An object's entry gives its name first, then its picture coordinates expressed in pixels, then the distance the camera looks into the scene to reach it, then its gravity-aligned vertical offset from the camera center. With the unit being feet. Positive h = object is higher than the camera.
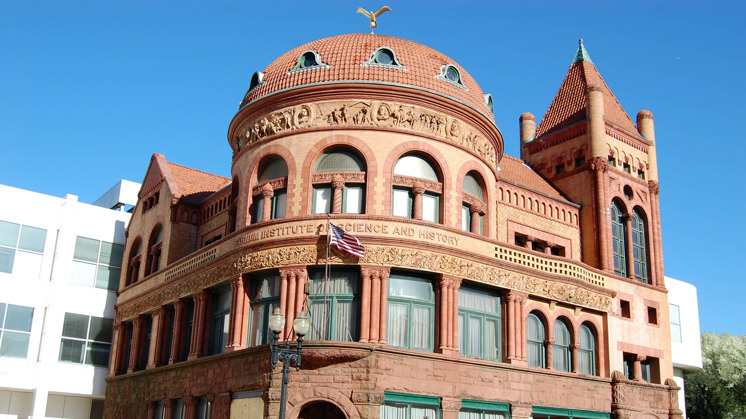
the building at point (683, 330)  147.23 +24.15
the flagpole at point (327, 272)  82.23 +17.83
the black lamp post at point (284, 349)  64.59 +7.83
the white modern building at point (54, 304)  121.19 +20.67
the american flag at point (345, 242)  81.75 +20.82
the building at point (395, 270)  83.35 +20.92
